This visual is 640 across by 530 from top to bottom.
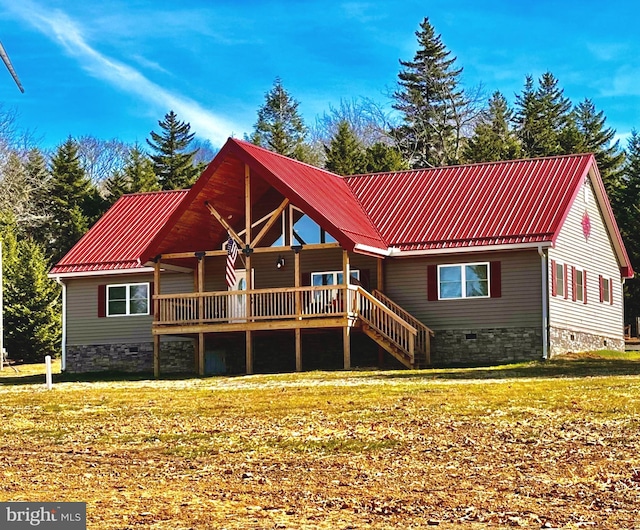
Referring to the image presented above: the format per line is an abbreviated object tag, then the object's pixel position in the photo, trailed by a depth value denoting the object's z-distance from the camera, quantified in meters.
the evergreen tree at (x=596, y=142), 57.62
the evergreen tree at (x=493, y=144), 57.28
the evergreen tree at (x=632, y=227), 48.31
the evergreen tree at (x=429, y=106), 66.25
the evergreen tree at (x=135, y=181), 56.47
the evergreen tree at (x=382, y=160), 54.22
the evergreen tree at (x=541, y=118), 61.14
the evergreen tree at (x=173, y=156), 61.53
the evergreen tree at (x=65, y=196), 57.78
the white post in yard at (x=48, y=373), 24.88
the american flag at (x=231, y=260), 31.00
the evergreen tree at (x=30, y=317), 44.88
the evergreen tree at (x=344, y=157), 56.03
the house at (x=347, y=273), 30.28
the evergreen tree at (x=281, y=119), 71.62
